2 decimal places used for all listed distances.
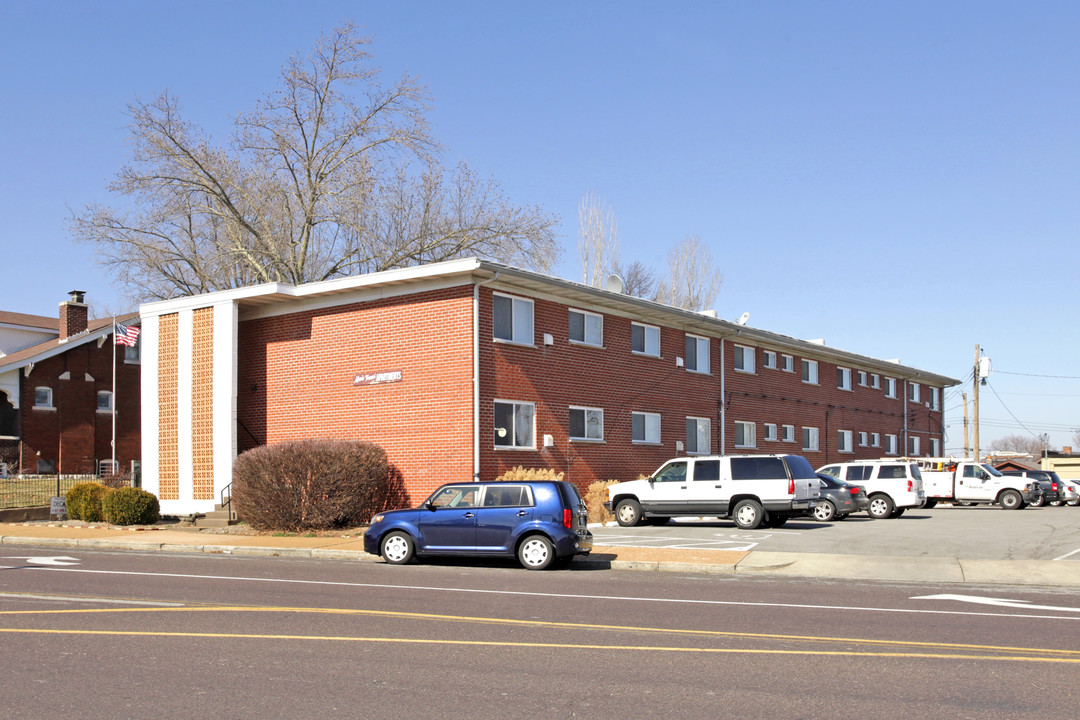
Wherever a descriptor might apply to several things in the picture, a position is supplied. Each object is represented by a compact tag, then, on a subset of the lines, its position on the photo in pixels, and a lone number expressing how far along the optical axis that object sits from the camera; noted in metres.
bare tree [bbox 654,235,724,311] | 57.84
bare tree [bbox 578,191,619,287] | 53.41
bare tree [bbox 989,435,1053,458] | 174.64
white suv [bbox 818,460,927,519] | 28.92
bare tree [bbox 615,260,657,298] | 61.31
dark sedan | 27.36
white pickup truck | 35.47
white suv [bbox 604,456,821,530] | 22.84
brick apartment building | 24.41
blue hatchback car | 16.31
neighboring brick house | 43.06
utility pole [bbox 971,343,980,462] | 55.62
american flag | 37.03
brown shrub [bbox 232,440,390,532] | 22.81
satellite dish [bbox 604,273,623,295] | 30.34
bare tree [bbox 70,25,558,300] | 39.53
